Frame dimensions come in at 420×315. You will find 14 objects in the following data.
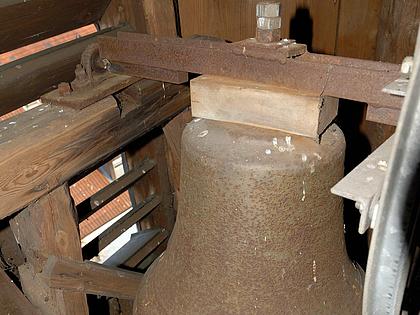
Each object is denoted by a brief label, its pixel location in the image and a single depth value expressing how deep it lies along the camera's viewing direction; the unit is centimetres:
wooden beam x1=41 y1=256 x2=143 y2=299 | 149
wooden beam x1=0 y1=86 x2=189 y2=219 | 122
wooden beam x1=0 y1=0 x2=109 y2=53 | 144
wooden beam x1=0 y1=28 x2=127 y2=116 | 150
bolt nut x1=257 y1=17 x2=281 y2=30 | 109
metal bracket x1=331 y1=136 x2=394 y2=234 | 66
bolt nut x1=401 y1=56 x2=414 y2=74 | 73
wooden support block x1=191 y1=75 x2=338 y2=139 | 104
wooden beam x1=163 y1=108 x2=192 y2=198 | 199
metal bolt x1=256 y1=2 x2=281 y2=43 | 107
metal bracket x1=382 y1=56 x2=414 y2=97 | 73
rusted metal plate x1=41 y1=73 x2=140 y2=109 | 139
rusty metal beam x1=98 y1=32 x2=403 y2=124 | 101
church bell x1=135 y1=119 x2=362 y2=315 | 101
